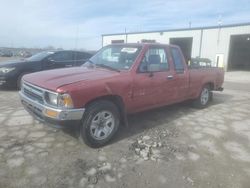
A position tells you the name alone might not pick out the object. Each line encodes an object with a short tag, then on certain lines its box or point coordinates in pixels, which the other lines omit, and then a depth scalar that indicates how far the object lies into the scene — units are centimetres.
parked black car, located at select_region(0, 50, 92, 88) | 814
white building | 2250
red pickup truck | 349
